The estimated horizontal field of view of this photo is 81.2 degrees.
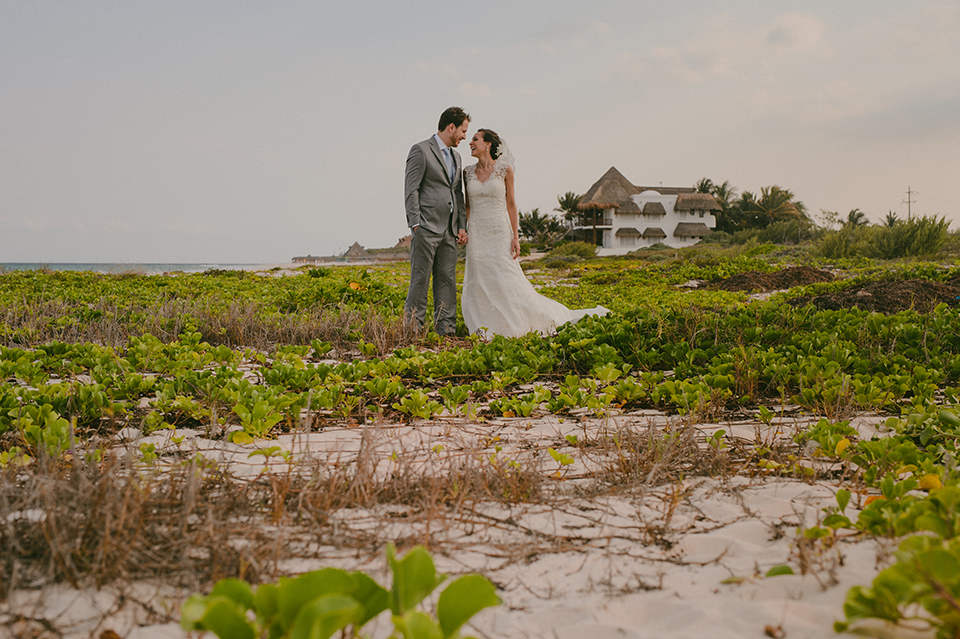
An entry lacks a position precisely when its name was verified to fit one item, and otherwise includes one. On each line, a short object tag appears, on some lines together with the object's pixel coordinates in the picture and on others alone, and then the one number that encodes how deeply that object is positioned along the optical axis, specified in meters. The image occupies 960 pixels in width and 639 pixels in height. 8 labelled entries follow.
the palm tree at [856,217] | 58.06
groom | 6.59
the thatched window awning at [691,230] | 56.22
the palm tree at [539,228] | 56.22
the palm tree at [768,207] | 54.69
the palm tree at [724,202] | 58.75
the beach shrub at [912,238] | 18.67
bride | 6.95
